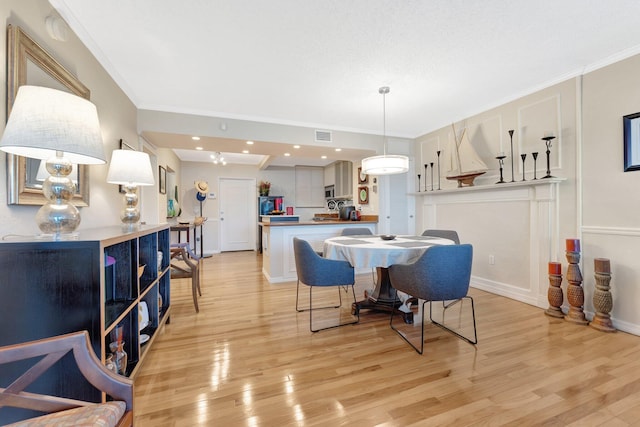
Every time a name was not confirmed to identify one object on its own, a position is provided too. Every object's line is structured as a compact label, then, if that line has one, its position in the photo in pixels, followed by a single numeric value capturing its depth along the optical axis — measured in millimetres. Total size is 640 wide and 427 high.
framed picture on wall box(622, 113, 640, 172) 2129
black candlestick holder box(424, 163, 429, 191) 4223
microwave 6469
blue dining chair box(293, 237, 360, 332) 2322
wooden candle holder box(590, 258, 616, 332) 2213
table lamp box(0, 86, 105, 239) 974
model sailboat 3260
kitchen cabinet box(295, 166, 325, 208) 7117
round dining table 2180
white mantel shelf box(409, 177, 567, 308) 2705
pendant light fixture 2654
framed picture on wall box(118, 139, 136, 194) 2582
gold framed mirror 1240
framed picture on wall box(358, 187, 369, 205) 4785
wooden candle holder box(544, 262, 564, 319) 2502
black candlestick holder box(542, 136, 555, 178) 2564
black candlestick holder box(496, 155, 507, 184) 2990
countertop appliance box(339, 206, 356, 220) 4582
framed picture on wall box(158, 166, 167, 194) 4038
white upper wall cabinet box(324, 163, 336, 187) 6360
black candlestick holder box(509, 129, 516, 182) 2941
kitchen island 3828
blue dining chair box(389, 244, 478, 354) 1908
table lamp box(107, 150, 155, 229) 1928
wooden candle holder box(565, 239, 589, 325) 2373
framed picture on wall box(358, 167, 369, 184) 4786
